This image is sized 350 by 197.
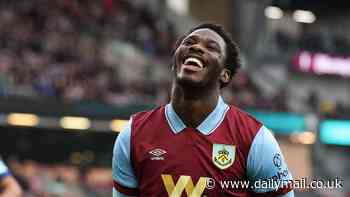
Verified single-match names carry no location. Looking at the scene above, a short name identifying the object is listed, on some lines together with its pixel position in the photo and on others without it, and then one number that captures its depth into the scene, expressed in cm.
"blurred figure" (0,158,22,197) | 1263
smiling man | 808
